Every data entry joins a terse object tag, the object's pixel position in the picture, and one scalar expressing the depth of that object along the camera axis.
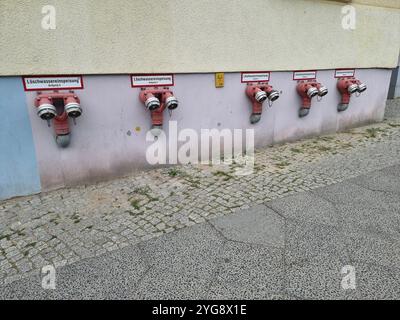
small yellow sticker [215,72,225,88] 4.81
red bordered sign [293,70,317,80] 5.74
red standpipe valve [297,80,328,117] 5.63
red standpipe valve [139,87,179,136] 4.07
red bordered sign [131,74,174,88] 4.18
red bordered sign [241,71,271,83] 5.11
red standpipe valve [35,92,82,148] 3.46
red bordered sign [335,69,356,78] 6.31
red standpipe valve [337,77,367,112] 6.26
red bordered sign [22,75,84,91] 3.54
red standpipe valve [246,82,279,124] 5.01
